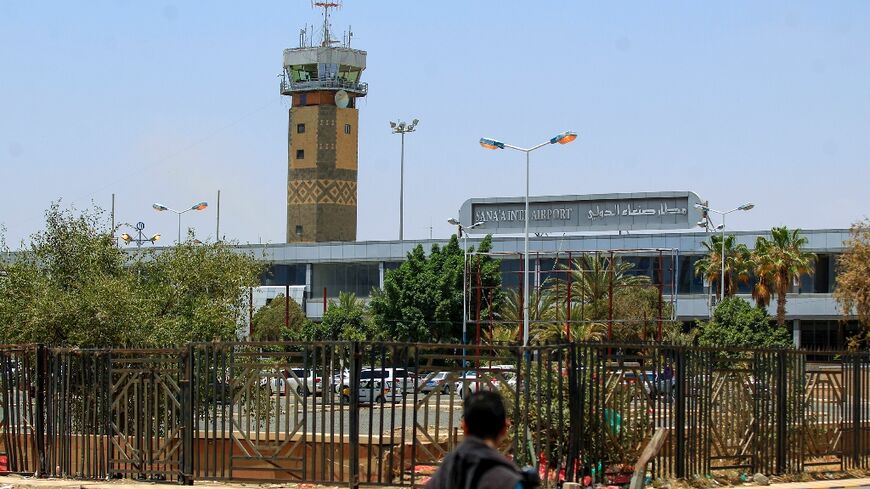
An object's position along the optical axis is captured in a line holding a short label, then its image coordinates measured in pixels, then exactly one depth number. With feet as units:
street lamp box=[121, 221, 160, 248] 197.96
